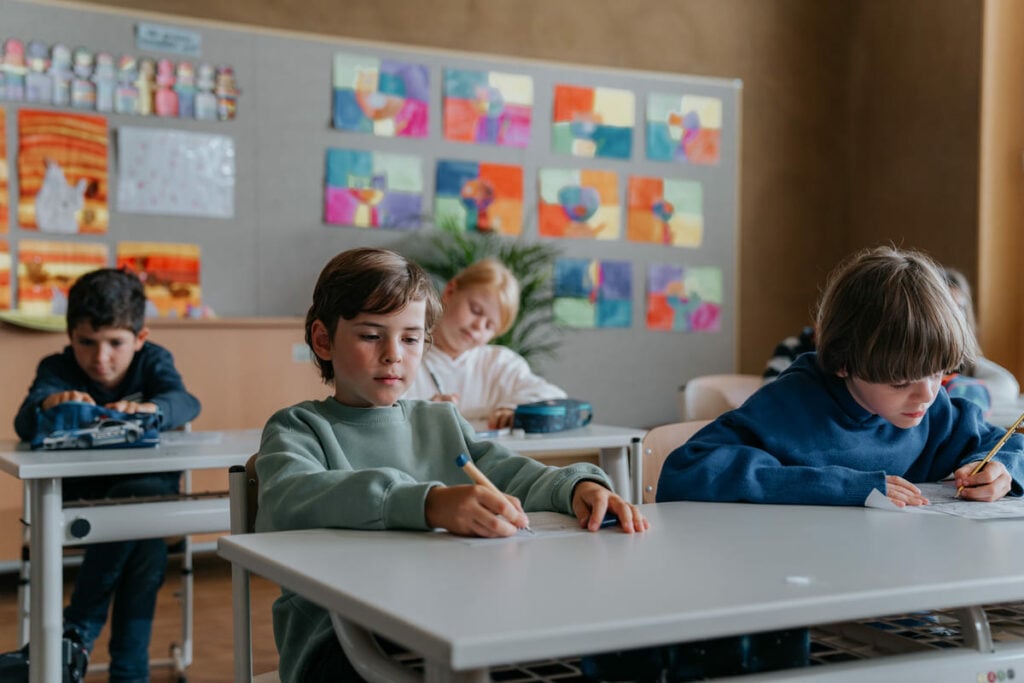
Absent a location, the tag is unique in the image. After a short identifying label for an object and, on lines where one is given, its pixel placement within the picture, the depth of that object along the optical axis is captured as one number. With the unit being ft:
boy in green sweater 3.94
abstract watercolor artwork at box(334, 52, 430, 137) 14.97
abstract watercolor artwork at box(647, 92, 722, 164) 17.13
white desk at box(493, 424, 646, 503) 8.02
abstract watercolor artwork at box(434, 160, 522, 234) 15.65
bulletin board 14.08
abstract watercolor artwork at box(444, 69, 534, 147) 15.70
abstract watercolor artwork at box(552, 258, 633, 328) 16.48
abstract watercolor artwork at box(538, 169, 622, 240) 16.40
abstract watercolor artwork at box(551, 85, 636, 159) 16.48
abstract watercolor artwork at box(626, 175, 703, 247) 17.02
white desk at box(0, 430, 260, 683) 6.53
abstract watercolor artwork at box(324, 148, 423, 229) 14.97
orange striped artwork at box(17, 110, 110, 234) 13.20
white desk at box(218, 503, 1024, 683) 2.60
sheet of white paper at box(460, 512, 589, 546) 3.82
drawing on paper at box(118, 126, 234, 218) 13.73
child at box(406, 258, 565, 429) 10.07
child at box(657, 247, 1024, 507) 4.96
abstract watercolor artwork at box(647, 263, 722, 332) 17.17
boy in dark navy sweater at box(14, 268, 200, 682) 8.25
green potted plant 15.19
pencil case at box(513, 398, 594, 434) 8.61
